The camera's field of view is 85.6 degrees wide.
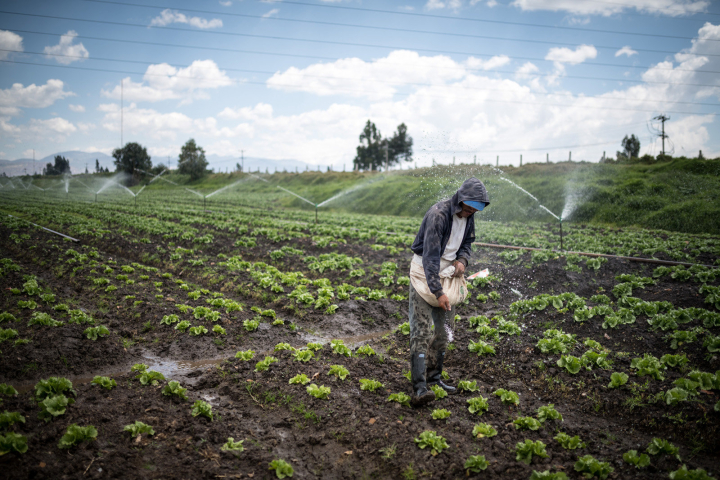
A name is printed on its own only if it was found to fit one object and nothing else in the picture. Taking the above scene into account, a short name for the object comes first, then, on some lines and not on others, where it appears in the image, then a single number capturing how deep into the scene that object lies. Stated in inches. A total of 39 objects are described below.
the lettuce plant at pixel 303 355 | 262.2
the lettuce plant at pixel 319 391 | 219.3
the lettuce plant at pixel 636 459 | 156.7
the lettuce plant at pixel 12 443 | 146.4
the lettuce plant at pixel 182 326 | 312.5
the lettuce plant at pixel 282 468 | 161.5
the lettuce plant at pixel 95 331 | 279.1
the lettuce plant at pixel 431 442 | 175.2
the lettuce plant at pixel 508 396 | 211.5
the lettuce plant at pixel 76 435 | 157.8
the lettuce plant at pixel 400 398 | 213.0
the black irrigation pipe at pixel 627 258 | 455.2
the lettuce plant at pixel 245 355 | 263.4
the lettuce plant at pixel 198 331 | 305.7
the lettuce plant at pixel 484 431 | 184.2
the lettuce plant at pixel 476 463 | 161.9
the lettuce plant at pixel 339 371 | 240.5
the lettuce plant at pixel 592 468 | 153.9
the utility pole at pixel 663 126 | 1753.9
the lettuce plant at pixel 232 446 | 172.1
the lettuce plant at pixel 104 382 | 209.5
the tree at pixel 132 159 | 3029.0
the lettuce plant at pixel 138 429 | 173.0
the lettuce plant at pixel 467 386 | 225.3
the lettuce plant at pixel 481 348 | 272.5
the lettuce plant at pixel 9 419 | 157.9
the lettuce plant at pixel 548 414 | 194.5
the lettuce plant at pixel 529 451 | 167.5
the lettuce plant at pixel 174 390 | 210.5
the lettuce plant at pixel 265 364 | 248.2
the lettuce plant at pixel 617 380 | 216.4
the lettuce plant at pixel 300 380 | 232.7
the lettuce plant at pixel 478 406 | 204.7
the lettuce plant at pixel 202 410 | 195.8
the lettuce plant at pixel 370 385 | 229.0
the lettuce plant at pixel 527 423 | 187.8
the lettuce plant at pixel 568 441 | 172.7
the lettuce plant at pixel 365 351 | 279.0
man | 188.7
